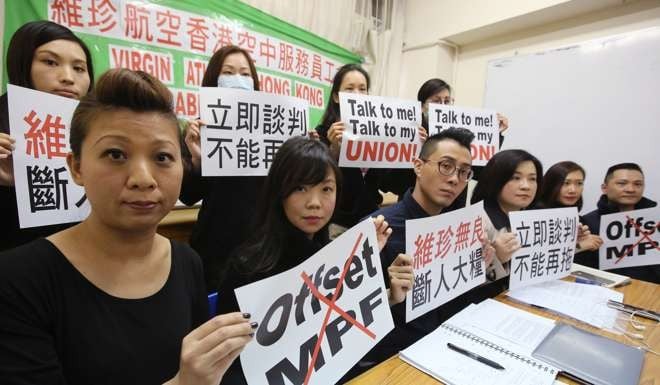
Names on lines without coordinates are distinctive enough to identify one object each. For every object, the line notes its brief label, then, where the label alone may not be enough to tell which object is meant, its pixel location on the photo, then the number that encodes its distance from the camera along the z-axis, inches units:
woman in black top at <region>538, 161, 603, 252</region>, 83.3
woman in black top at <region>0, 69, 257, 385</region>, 21.1
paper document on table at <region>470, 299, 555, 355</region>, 41.8
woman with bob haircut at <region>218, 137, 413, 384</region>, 41.3
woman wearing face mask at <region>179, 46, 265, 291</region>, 57.0
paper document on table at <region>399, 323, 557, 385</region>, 33.9
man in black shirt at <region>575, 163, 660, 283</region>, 84.4
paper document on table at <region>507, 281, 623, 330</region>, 49.6
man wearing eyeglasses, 49.7
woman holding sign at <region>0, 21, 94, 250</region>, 42.0
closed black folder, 35.4
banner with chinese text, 75.0
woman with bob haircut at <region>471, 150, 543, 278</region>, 67.4
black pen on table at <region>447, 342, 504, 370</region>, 35.6
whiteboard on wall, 105.0
